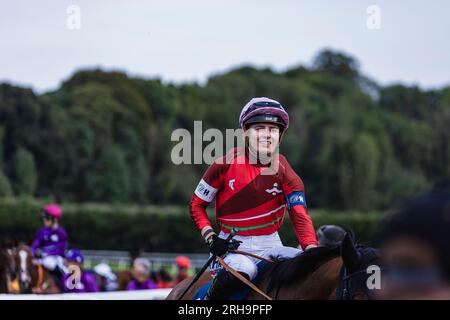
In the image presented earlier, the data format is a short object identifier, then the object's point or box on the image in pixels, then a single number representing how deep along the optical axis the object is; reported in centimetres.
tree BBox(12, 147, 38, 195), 3628
